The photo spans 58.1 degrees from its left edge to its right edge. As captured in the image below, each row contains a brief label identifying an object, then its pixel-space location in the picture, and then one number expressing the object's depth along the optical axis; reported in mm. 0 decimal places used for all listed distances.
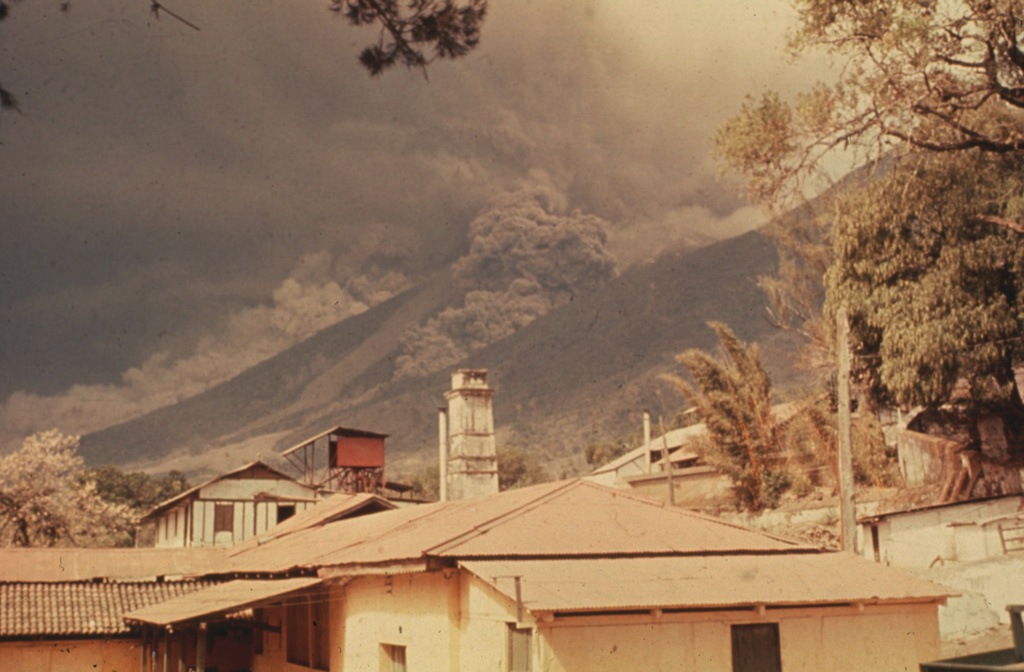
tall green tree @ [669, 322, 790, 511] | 28891
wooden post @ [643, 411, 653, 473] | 41781
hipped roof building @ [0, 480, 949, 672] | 10141
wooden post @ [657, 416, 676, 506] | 33166
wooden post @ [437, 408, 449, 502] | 27703
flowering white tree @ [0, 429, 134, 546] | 38594
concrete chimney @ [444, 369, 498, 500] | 25734
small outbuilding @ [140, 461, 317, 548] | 34938
